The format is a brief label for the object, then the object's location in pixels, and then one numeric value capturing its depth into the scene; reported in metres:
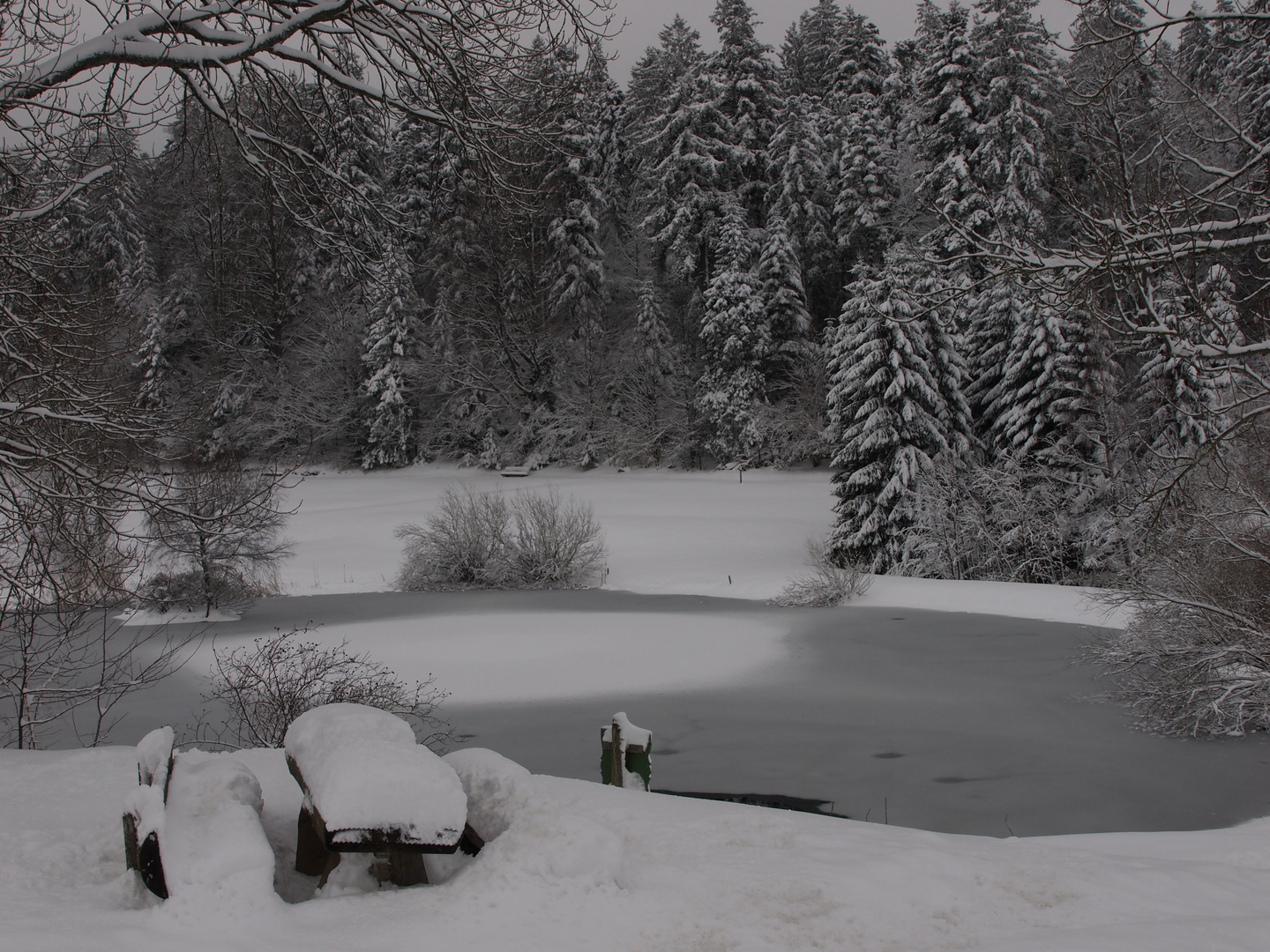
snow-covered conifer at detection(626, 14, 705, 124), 41.81
